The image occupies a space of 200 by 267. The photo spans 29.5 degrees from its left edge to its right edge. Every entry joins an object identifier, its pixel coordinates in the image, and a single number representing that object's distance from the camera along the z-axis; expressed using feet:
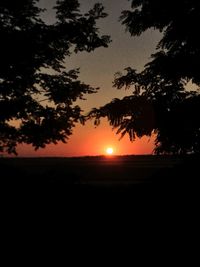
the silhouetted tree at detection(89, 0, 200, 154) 31.27
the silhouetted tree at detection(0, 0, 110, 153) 41.73
